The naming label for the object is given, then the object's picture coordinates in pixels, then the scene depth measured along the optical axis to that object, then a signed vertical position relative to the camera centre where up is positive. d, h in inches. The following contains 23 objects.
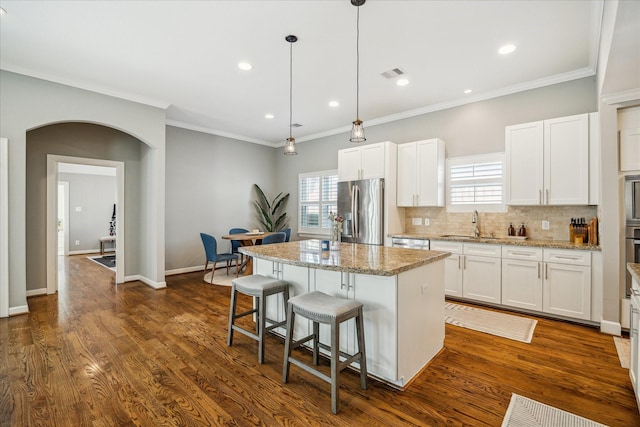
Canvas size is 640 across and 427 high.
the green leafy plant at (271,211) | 290.5 +2.0
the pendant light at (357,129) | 113.7 +32.5
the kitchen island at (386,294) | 85.9 -25.6
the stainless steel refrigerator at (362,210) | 193.6 +2.2
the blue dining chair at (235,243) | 241.3 -23.9
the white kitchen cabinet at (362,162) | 196.9 +34.8
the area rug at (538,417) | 71.9 -49.8
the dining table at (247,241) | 215.9 -22.0
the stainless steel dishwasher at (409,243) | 175.6 -17.5
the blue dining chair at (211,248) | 213.3 -24.8
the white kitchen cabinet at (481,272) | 152.5 -30.4
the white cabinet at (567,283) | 130.6 -30.8
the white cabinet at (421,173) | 183.2 +25.3
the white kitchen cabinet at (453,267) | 164.6 -29.4
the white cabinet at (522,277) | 141.4 -30.4
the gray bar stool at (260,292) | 102.5 -27.9
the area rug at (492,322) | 125.0 -48.9
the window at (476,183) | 171.8 +17.8
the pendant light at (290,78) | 121.7 +69.9
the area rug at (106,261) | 276.1 -47.9
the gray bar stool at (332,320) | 77.9 -29.1
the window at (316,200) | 260.1 +11.9
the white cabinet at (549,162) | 138.2 +24.9
